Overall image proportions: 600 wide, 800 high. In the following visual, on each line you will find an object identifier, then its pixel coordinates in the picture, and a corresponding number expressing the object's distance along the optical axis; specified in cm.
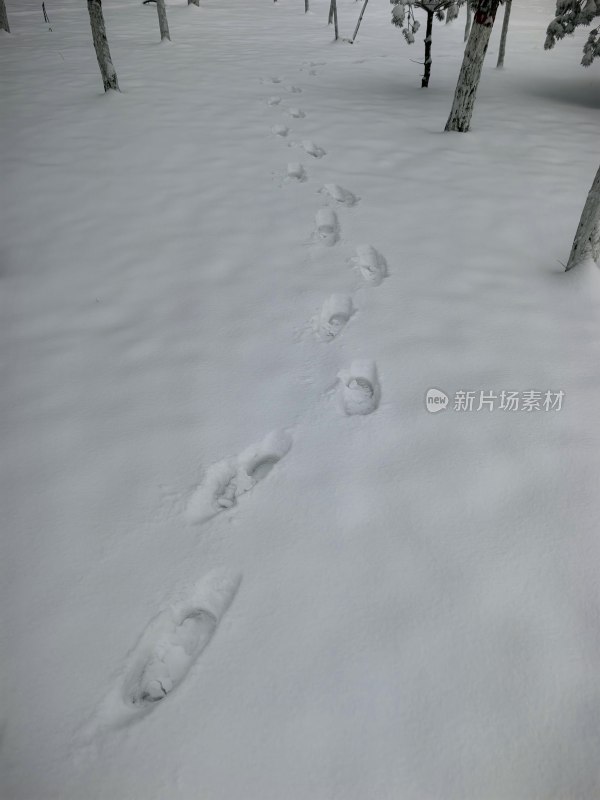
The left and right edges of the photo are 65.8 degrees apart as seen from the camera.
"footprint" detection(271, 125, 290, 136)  538
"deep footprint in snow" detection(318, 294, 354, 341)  262
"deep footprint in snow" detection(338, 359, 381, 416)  218
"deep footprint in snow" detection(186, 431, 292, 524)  181
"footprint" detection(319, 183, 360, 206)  390
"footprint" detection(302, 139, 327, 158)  479
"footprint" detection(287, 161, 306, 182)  437
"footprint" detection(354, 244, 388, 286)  299
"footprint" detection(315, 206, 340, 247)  342
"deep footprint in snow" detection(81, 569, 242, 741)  132
